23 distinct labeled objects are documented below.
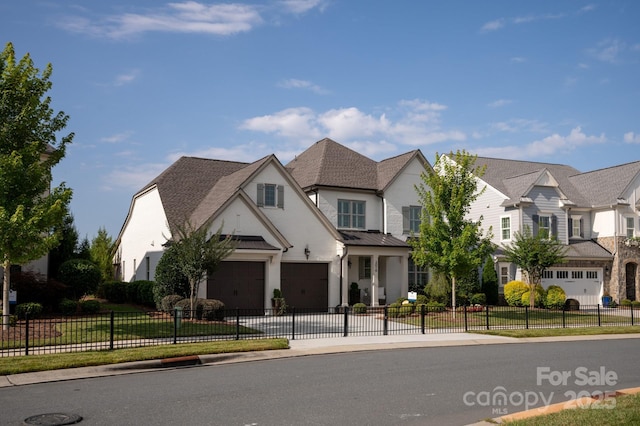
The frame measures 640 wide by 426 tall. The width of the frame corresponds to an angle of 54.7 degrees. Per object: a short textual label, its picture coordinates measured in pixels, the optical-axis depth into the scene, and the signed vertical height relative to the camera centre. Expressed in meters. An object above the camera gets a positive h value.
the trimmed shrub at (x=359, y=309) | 31.09 -2.12
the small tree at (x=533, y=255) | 35.38 +0.67
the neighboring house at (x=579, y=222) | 40.69 +3.08
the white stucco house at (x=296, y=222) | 30.33 +2.43
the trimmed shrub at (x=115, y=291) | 34.44 -1.38
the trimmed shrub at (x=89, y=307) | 25.25 -1.63
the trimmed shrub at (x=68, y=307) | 24.64 -1.59
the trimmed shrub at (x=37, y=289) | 24.36 -0.88
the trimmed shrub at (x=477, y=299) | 35.59 -1.85
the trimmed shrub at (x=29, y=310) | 22.72 -1.57
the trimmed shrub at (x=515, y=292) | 37.28 -1.52
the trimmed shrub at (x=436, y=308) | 26.88 -1.91
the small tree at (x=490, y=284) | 38.22 -1.07
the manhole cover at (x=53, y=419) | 9.39 -2.36
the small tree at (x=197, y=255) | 24.89 +0.49
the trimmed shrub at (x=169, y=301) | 25.86 -1.44
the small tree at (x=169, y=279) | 27.12 -0.53
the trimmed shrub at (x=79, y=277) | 27.14 -0.44
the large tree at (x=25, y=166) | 18.59 +3.15
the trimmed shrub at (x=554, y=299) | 37.09 -1.93
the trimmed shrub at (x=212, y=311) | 24.38 -1.73
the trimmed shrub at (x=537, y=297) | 36.88 -1.81
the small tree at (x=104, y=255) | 42.56 +0.83
